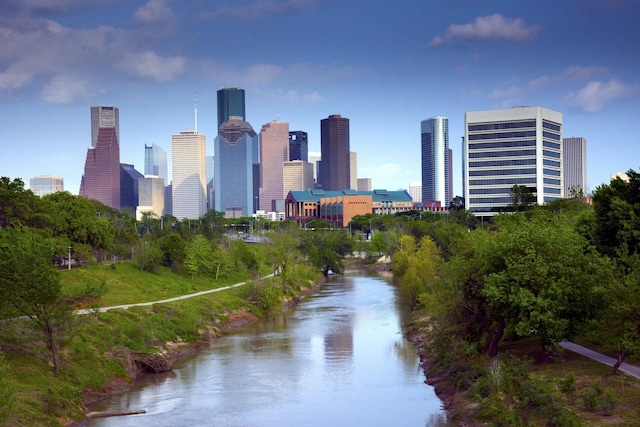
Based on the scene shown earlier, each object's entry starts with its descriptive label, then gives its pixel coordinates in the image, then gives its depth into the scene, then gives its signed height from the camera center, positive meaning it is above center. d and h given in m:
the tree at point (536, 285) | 50.50 -4.94
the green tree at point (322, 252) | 156.23 -8.01
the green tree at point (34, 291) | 54.34 -5.19
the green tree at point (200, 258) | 116.19 -6.58
